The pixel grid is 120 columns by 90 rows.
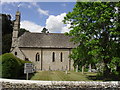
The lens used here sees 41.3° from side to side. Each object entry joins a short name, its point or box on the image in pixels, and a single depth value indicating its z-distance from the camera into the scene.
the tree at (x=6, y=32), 42.42
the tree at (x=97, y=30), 13.41
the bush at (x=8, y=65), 13.84
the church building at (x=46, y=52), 36.06
